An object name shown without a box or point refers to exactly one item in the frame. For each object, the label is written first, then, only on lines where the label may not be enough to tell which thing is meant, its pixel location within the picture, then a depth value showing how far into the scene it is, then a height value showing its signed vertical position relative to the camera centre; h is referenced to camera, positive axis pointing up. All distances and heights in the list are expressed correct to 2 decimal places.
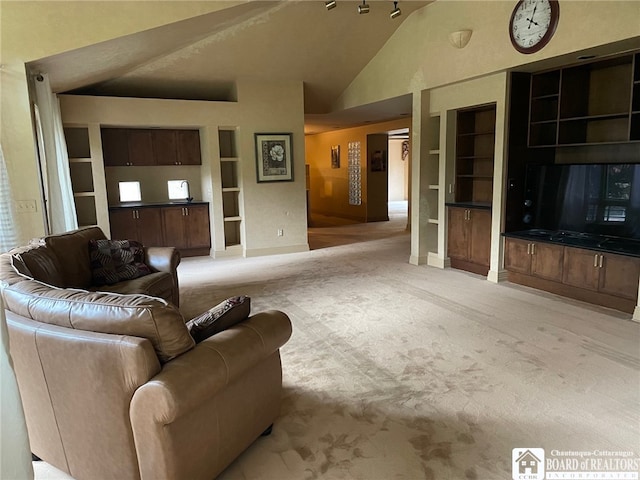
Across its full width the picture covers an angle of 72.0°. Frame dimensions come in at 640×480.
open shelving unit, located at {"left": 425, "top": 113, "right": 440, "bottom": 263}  6.18 -0.13
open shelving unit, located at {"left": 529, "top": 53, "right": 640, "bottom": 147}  4.56 +0.70
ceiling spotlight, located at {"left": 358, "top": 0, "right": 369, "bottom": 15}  4.80 +1.78
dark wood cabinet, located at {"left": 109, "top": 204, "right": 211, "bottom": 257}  6.77 -0.74
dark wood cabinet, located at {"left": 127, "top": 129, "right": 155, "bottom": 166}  6.87 +0.51
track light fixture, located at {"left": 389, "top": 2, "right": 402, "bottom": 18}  5.03 +1.82
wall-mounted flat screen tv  4.34 -0.32
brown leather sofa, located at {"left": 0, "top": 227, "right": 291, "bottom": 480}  1.72 -0.83
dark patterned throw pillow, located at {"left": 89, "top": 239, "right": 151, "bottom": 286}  3.82 -0.72
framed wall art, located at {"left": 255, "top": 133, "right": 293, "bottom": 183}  7.13 +0.31
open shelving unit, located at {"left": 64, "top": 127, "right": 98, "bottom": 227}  6.68 +0.11
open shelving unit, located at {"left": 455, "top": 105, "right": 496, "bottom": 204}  5.89 +0.22
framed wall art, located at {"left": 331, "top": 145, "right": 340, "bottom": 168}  12.39 +0.52
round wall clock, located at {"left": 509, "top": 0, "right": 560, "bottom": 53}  4.14 +1.41
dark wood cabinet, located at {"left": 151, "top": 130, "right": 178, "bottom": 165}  7.02 +0.51
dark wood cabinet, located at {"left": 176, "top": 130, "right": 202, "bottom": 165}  7.15 +0.51
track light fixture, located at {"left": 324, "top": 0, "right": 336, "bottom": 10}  4.73 +1.81
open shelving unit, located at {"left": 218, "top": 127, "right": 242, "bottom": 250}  7.40 -0.23
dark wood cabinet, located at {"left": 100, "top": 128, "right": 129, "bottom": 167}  6.71 +0.51
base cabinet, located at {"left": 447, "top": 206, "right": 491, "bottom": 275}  5.57 -0.88
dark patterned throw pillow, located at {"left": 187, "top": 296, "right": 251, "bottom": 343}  2.14 -0.70
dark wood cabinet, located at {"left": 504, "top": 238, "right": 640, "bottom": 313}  4.09 -1.05
